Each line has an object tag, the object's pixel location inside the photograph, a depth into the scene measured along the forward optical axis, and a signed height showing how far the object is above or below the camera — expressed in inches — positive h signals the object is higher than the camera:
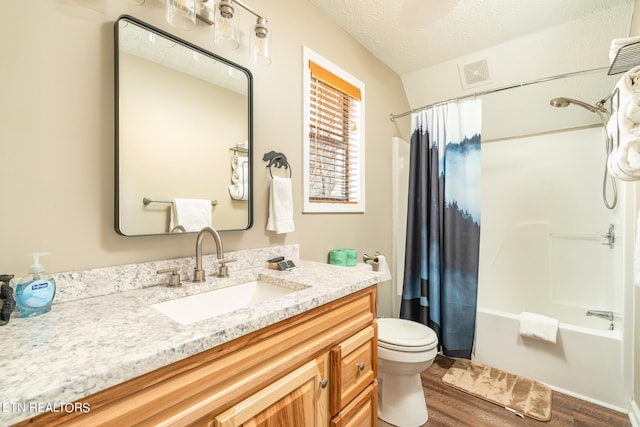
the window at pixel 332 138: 67.6 +19.7
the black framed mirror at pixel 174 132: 38.8 +12.7
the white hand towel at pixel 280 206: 56.9 +1.2
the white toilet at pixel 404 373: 61.6 -36.6
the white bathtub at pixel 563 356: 68.8 -38.5
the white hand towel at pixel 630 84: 42.4 +19.4
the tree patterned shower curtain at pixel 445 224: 81.3 -3.7
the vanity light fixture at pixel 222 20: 41.8 +31.1
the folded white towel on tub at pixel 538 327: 74.6 -30.9
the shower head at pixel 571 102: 75.1 +29.0
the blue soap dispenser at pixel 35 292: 28.0 -8.0
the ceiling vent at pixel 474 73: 87.8 +43.9
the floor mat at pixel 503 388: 67.6 -46.1
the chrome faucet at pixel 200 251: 42.8 -5.9
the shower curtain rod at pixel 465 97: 67.5 +32.6
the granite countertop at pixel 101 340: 17.4 -10.4
